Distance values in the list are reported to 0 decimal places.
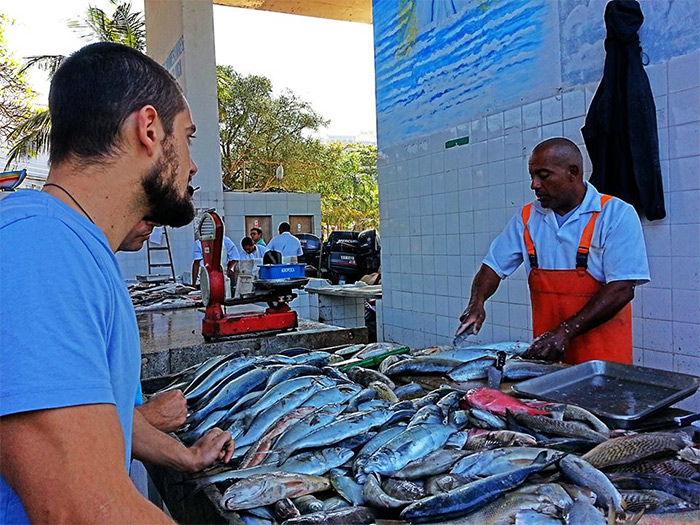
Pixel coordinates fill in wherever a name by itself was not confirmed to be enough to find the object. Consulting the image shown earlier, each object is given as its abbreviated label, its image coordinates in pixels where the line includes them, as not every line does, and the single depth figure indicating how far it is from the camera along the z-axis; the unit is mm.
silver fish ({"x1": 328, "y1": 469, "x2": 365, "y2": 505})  1612
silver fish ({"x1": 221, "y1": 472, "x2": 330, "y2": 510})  1588
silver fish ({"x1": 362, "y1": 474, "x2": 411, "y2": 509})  1504
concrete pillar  11508
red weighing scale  4145
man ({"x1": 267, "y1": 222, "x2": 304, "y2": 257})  12328
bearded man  856
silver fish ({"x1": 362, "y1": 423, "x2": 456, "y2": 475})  1702
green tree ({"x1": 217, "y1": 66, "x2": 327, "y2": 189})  25000
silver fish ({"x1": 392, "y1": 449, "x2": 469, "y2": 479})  1664
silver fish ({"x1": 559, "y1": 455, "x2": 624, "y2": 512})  1422
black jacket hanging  3953
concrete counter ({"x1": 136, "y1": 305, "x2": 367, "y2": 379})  4008
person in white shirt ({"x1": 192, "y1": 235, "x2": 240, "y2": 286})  9391
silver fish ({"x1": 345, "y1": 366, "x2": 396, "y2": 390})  2625
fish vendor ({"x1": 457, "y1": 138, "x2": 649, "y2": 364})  3016
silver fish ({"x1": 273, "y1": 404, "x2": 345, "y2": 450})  1958
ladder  12031
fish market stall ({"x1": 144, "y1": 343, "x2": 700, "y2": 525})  1449
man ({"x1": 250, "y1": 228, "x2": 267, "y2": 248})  12508
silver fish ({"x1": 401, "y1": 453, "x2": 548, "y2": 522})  1422
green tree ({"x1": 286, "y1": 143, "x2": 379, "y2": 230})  27719
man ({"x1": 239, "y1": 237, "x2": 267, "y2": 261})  10898
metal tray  1999
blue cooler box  4176
